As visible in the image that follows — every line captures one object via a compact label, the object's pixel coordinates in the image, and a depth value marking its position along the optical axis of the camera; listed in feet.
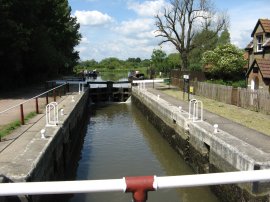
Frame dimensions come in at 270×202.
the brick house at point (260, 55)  56.97
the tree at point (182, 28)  113.23
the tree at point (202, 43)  115.08
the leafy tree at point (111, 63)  374.10
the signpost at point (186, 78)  57.53
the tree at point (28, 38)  57.44
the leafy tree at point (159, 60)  151.16
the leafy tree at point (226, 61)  86.41
